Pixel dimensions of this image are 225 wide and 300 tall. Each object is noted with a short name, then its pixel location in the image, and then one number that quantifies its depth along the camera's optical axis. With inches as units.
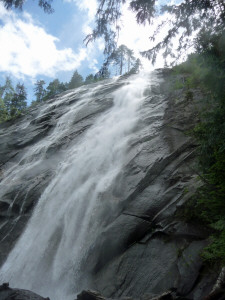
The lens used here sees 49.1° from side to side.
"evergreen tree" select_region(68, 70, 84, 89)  1742.7
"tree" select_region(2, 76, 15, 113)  1861.1
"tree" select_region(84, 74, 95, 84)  1804.5
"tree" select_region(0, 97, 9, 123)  1363.2
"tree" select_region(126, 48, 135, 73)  1593.5
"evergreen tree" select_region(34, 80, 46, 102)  2124.8
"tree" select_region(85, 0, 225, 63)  245.3
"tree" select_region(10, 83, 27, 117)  1841.8
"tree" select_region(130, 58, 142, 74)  1290.6
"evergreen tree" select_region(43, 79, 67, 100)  1896.9
